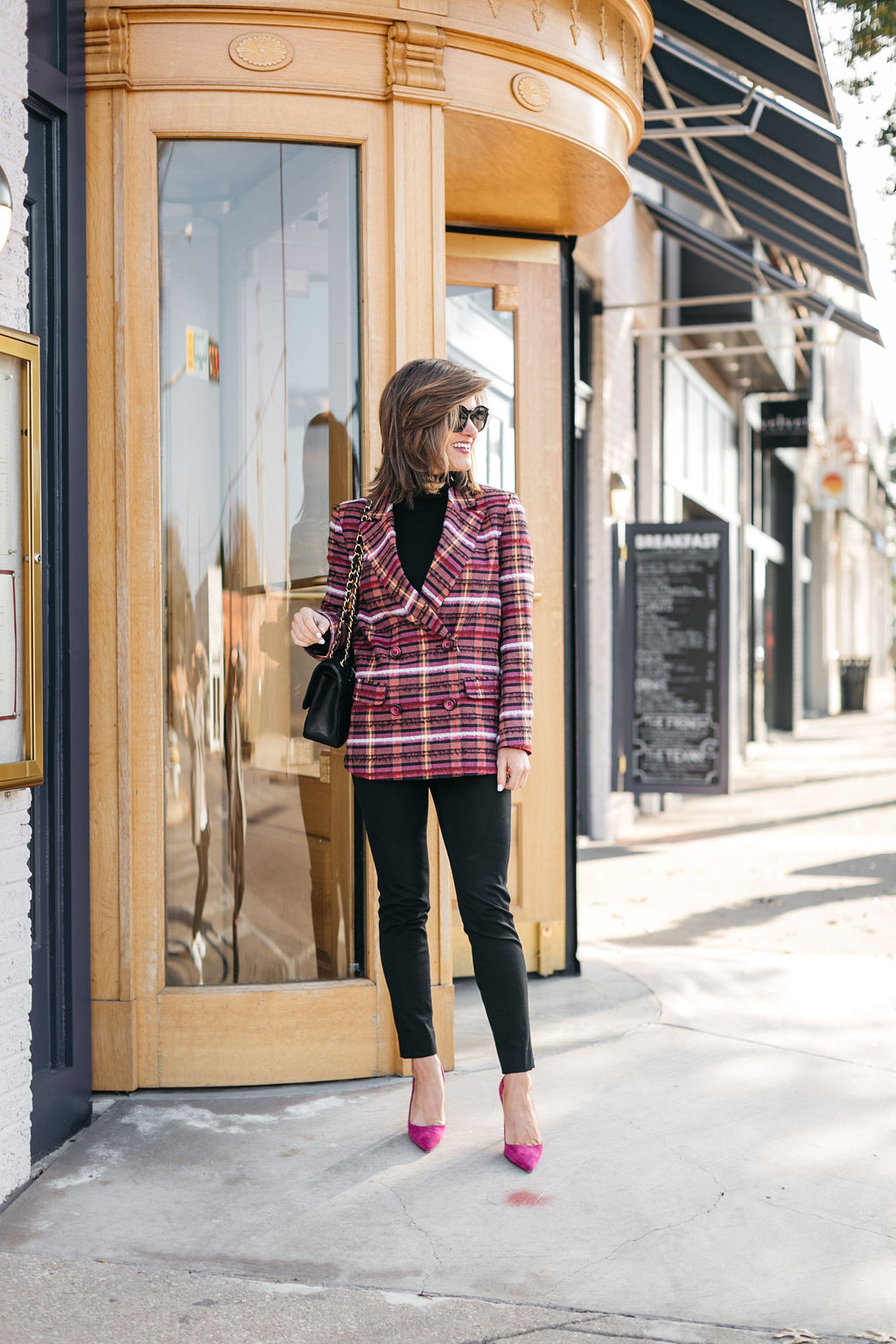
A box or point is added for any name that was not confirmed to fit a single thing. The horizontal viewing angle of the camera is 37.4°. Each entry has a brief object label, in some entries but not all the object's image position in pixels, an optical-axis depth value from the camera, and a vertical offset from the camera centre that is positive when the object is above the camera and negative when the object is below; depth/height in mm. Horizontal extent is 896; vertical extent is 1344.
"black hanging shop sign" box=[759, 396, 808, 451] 16188 +2922
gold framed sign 2977 +239
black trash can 26328 -398
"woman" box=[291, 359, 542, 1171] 3178 -23
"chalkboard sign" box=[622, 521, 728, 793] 8977 +60
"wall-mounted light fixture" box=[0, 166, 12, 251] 2713 +946
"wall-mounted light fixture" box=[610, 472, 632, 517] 9297 +1194
